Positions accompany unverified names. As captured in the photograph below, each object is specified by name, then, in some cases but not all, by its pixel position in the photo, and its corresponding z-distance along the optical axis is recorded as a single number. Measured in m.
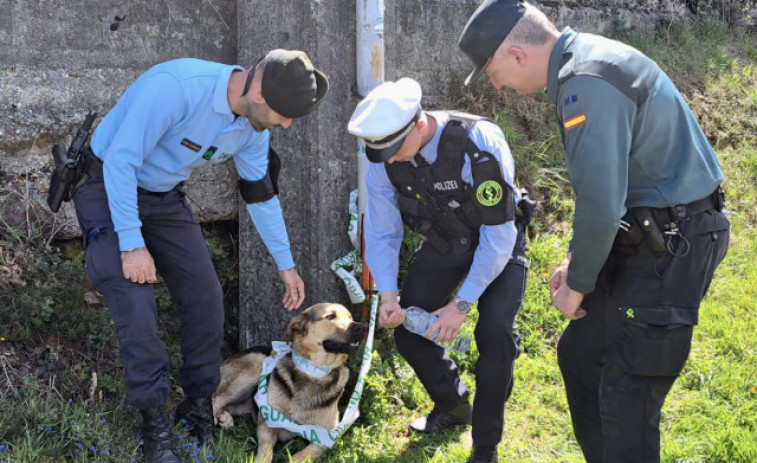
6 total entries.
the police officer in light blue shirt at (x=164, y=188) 3.37
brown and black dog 4.28
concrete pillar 4.61
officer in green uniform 2.50
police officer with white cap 3.51
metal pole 4.59
